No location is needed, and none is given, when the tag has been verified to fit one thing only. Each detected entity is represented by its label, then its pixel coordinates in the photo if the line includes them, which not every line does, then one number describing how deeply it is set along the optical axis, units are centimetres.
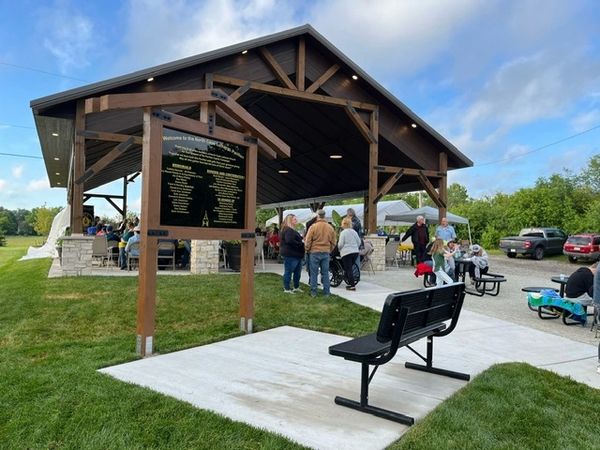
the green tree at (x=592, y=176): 3422
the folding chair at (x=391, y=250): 1494
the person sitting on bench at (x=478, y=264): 950
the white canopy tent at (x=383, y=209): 2192
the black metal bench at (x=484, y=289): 892
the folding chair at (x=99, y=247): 1151
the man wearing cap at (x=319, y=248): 809
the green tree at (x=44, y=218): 4556
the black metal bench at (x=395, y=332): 310
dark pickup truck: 2173
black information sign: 452
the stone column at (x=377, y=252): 1349
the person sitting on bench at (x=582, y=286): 642
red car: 1936
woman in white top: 877
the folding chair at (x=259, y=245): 1270
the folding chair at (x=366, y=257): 1115
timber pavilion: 489
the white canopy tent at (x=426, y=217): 1666
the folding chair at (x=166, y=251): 1138
